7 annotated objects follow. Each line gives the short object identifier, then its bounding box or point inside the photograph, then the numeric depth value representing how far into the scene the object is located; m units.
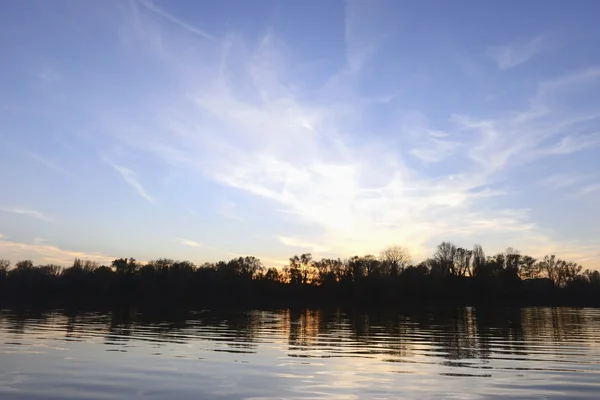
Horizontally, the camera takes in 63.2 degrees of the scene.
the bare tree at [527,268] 171.27
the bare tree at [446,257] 167.76
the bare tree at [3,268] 186.50
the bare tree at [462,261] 169.00
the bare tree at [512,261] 165.50
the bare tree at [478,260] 161.75
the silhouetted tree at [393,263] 174.59
